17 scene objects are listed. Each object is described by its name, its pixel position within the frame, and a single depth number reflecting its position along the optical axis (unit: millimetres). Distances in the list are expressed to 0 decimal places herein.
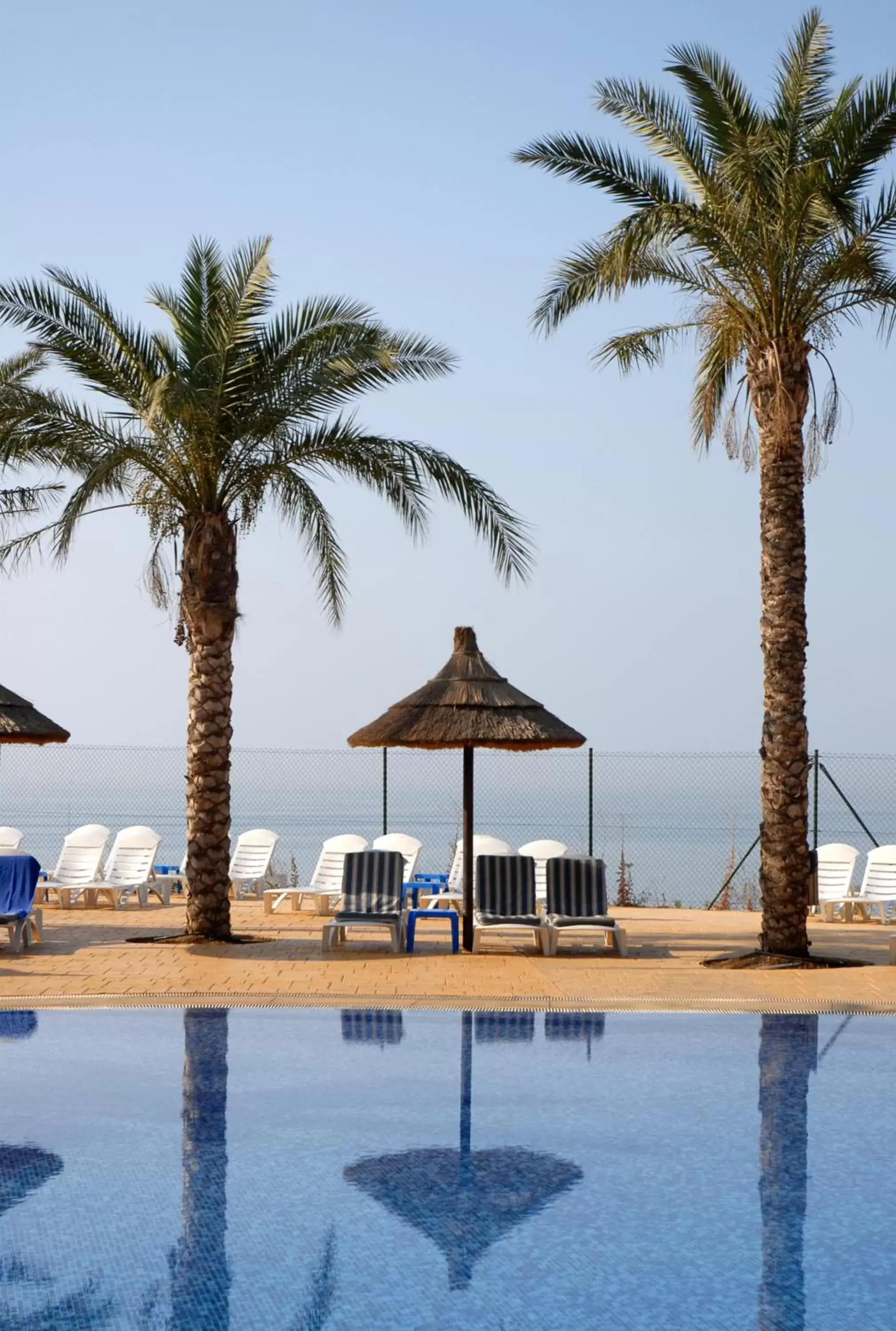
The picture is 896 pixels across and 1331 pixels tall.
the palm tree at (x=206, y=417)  15086
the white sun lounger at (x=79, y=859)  19297
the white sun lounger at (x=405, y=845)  18578
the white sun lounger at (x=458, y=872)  17438
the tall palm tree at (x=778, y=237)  13719
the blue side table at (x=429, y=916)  15297
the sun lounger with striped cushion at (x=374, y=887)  15188
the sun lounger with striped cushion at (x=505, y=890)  15219
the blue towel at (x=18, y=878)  15023
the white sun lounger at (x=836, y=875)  18703
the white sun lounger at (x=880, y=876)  18656
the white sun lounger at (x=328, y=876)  18469
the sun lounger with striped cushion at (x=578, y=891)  15241
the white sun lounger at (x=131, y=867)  19266
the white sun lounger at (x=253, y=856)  20469
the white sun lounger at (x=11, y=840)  20658
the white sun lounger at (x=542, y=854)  18328
